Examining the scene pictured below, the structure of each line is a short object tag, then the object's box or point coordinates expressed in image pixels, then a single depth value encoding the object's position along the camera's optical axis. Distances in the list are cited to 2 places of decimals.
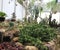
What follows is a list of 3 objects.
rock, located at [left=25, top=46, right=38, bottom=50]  1.79
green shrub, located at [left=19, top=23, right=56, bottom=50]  2.02
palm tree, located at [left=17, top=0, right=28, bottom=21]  6.06
